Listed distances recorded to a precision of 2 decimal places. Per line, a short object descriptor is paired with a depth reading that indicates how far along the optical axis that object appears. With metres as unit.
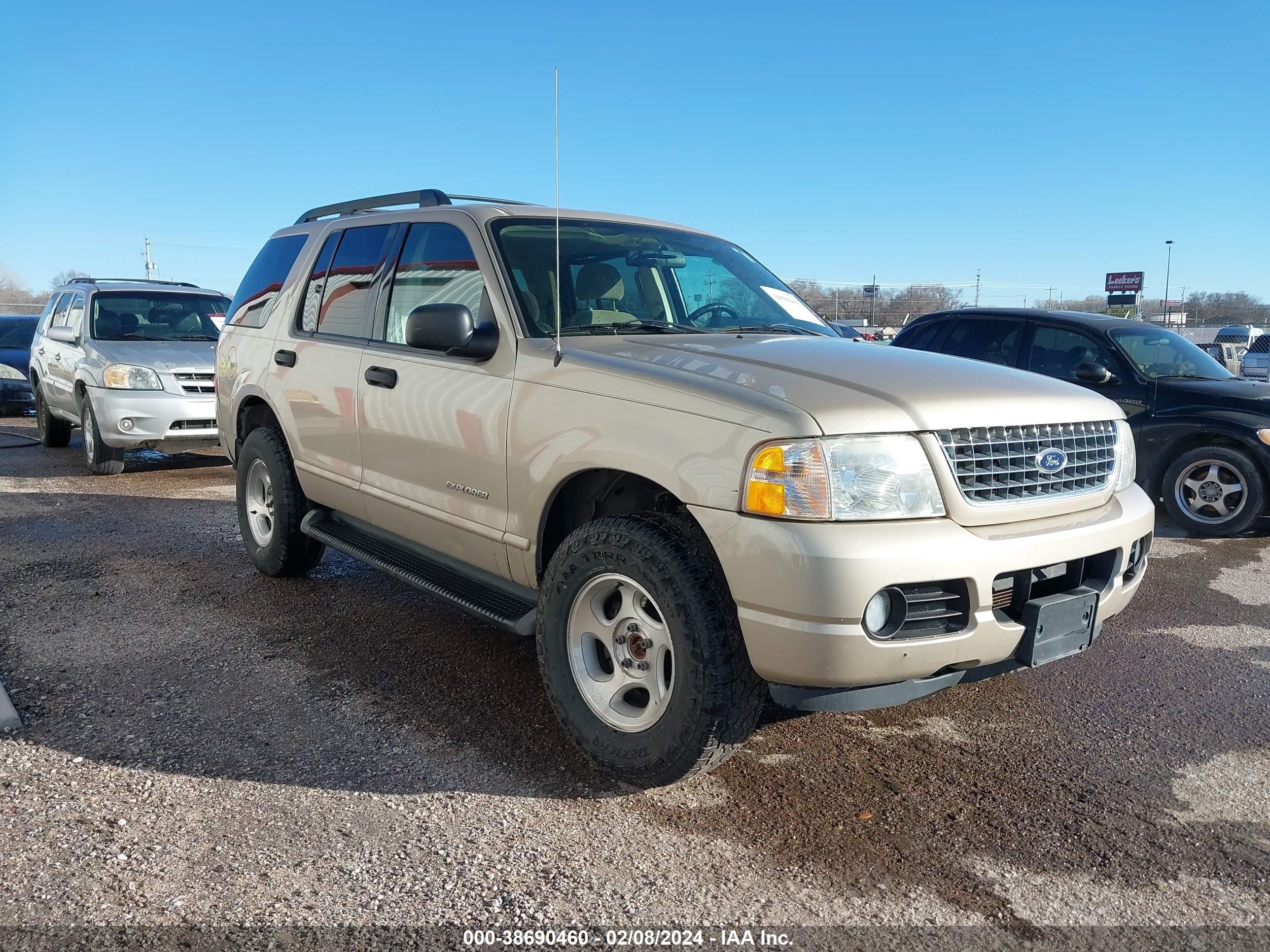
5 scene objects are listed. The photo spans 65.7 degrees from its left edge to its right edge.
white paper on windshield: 4.64
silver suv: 9.22
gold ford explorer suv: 2.81
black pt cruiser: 7.50
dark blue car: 14.96
